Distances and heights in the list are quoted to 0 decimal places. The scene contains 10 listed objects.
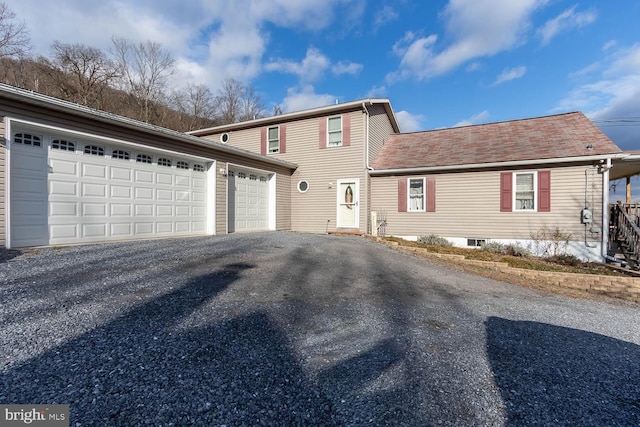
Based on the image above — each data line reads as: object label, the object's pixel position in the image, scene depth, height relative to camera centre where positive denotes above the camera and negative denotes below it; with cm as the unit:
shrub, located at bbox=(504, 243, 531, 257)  893 -119
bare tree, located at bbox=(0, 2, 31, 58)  1307 +850
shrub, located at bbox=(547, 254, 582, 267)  796 -133
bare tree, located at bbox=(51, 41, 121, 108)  1750 +927
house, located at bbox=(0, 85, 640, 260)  587 +115
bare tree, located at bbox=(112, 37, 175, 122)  2036 +1078
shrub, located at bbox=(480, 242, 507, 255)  908 -111
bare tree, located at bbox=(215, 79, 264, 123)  2653 +1065
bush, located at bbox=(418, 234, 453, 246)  1011 -98
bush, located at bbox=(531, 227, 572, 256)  869 -86
